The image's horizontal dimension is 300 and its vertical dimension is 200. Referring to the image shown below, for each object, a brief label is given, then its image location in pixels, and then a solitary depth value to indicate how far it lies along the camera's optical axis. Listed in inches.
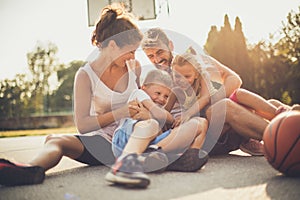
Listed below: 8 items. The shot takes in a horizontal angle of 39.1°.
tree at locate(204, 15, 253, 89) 706.8
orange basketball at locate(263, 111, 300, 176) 92.3
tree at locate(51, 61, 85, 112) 1539.1
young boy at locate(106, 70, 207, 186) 91.4
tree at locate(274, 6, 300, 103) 605.4
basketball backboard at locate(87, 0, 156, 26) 457.4
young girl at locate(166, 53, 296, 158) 124.4
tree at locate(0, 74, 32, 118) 960.3
